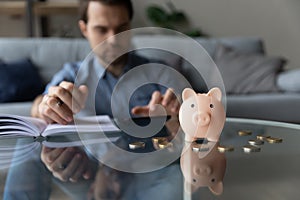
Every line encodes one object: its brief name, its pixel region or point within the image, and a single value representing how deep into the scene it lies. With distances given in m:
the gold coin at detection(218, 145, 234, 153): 0.85
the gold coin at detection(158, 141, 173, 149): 0.90
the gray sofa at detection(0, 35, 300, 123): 1.95
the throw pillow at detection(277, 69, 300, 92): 2.10
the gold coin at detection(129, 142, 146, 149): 0.90
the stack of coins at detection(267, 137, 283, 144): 0.93
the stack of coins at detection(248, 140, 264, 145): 0.91
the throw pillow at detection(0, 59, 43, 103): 2.02
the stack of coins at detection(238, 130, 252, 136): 1.03
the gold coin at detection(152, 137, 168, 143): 0.94
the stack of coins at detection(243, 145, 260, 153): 0.85
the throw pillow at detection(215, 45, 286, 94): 2.22
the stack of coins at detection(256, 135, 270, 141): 0.96
